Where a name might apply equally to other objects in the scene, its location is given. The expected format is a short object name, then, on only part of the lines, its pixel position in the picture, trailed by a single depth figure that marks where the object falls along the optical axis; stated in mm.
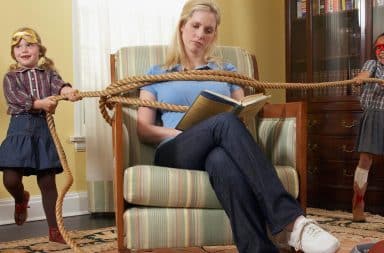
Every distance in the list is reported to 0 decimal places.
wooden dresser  2588
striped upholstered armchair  1328
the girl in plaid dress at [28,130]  1873
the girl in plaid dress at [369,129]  2322
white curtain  2424
